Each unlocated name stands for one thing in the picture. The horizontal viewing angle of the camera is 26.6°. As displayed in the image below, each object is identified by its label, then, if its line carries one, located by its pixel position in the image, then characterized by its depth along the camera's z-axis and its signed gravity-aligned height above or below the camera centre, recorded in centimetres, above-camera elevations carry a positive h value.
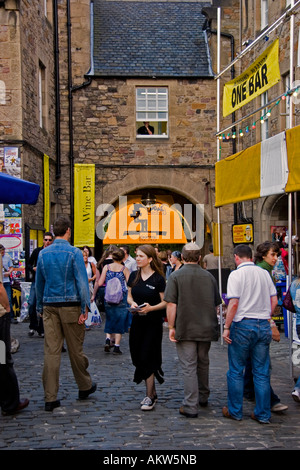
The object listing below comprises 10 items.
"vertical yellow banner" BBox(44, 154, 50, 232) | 1753 +150
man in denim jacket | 646 -51
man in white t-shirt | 589 -79
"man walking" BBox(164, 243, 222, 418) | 613 -65
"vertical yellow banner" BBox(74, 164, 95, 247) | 1970 +156
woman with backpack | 1002 -76
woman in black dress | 649 -73
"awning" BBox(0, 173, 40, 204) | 787 +77
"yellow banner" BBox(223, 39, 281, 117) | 838 +240
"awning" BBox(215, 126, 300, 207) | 767 +108
